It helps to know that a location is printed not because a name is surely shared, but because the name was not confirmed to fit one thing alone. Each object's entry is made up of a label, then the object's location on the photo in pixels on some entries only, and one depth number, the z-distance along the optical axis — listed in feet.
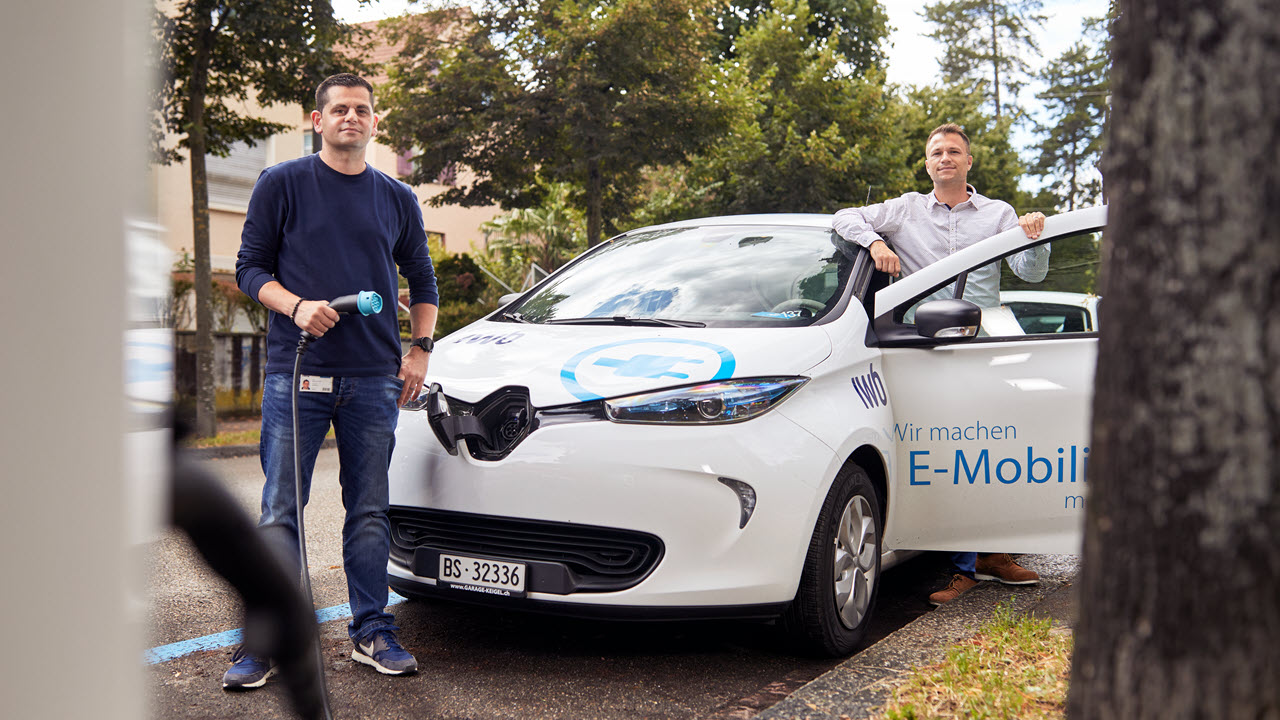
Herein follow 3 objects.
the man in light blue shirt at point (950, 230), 14.56
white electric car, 11.39
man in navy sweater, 11.60
